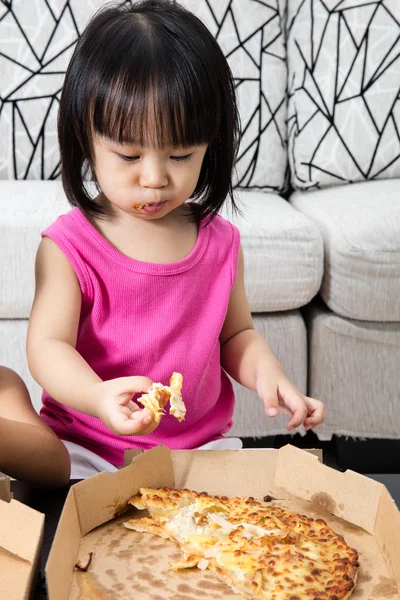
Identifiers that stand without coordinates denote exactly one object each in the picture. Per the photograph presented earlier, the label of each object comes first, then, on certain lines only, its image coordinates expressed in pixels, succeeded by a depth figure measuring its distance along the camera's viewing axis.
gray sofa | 1.67
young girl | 0.93
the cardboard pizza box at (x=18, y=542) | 0.63
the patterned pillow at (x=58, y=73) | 2.03
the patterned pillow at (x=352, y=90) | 2.05
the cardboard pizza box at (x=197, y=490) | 0.66
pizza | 0.65
